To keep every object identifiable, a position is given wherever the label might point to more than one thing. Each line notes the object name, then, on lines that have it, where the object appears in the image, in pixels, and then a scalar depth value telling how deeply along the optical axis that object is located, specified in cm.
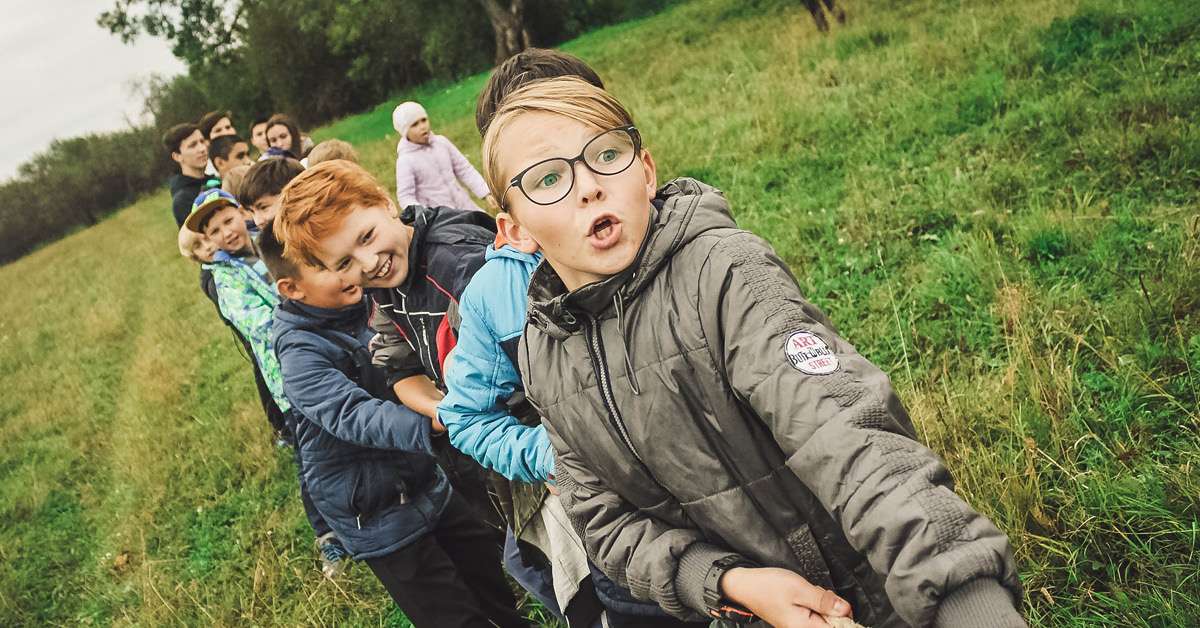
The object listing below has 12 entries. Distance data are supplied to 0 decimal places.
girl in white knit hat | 571
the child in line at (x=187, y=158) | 649
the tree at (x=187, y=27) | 2119
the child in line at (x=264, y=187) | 388
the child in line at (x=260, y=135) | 813
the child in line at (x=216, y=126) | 695
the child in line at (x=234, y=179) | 507
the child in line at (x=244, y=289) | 365
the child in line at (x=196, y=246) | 417
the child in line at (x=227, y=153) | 646
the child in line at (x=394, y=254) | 234
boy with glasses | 96
